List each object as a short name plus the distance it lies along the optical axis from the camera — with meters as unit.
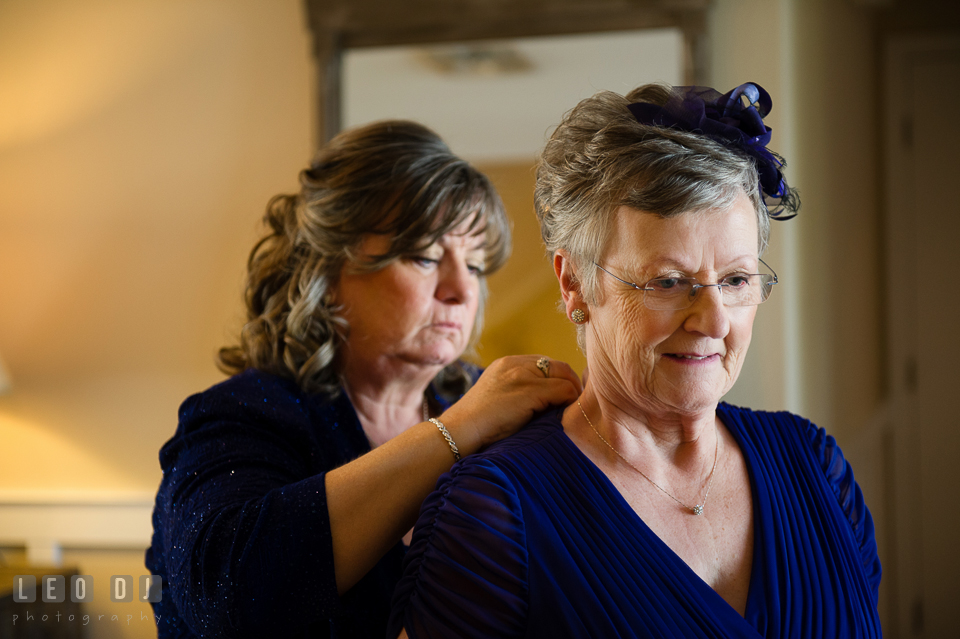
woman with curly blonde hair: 1.10
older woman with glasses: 0.94
